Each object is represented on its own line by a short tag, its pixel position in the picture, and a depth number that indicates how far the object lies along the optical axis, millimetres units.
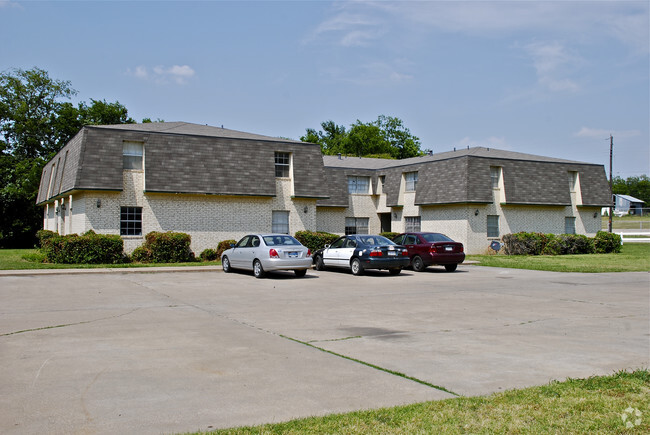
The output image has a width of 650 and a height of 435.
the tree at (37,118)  51594
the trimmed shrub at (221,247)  27719
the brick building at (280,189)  26391
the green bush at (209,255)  27391
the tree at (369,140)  76438
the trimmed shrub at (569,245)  34031
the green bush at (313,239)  28656
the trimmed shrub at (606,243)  36188
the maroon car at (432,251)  22500
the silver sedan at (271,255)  19172
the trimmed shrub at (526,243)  33531
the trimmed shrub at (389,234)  34700
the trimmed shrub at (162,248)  25344
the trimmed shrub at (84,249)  23828
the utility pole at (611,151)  57031
